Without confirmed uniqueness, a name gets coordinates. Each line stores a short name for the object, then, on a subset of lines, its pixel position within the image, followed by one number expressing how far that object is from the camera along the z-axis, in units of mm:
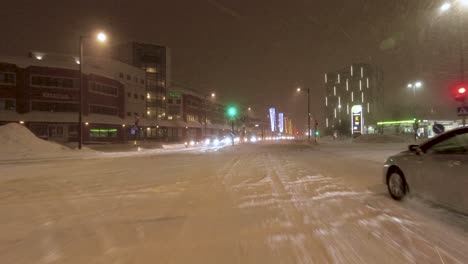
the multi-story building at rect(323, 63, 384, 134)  135875
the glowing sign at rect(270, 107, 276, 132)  134875
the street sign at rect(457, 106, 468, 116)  11398
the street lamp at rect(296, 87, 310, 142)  43494
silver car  4944
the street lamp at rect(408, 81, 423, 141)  33638
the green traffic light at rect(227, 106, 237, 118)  51031
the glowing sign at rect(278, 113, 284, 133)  158525
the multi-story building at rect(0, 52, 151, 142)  49094
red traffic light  11727
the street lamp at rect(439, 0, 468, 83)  12805
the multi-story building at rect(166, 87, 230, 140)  89812
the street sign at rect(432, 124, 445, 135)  12859
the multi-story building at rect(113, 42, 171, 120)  82750
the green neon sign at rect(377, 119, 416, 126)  70112
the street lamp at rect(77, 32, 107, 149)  20608
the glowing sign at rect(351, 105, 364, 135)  55094
